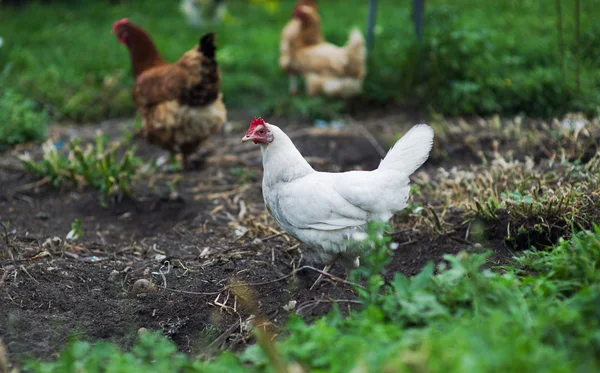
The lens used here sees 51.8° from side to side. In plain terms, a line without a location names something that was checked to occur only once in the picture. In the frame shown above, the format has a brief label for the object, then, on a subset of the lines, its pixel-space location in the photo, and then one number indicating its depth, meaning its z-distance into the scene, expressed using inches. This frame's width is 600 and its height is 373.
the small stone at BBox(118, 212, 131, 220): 194.0
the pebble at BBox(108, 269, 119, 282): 149.2
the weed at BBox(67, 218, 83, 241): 169.3
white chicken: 133.0
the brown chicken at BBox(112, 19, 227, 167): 209.0
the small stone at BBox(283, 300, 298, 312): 129.0
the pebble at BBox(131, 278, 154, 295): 143.7
